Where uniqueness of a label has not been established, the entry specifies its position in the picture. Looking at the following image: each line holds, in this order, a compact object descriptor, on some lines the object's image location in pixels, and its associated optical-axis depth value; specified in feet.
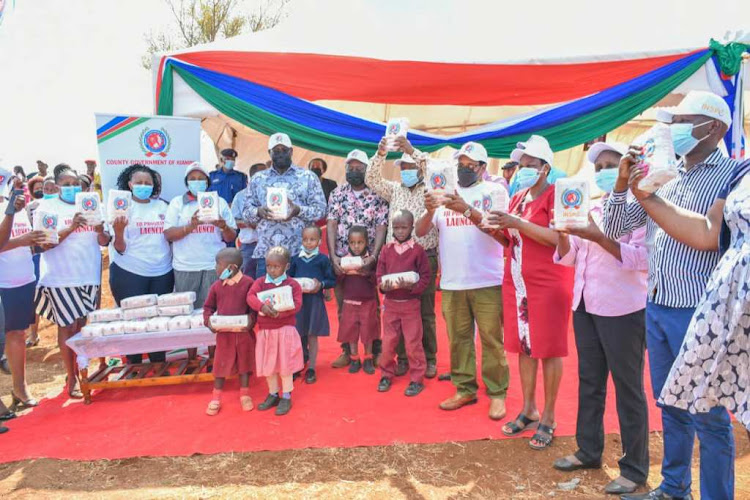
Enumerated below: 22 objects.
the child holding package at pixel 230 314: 14.23
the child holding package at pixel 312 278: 15.74
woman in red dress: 11.00
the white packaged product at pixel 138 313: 15.10
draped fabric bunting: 17.35
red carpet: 12.16
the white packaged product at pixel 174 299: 15.21
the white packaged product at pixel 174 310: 15.19
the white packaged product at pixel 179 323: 14.89
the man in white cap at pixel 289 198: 16.20
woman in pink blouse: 9.42
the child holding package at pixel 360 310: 16.24
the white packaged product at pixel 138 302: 15.11
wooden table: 14.69
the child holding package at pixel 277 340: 13.93
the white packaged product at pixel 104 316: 14.99
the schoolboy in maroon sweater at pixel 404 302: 14.65
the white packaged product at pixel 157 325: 14.82
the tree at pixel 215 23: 57.82
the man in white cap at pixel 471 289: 13.00
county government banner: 17.62
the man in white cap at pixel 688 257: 7.30
